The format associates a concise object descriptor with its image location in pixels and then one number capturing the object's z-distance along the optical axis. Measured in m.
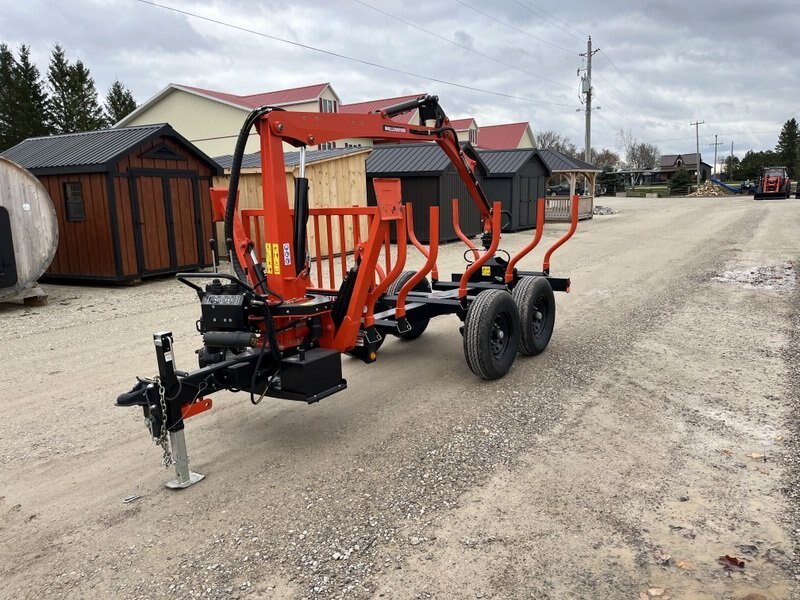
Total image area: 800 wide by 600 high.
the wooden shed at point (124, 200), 11.52
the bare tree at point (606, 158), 102.51
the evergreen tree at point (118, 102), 50.09
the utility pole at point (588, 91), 39.02
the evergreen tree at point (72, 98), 44.75
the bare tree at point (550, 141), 87.25
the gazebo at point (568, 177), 29.94
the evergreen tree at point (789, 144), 77.31
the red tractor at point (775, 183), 44.00
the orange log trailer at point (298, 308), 3.96
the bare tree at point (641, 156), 106.19
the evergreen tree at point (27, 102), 40.28
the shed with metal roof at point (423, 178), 18.84
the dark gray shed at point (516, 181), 24.22
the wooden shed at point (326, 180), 15.30
